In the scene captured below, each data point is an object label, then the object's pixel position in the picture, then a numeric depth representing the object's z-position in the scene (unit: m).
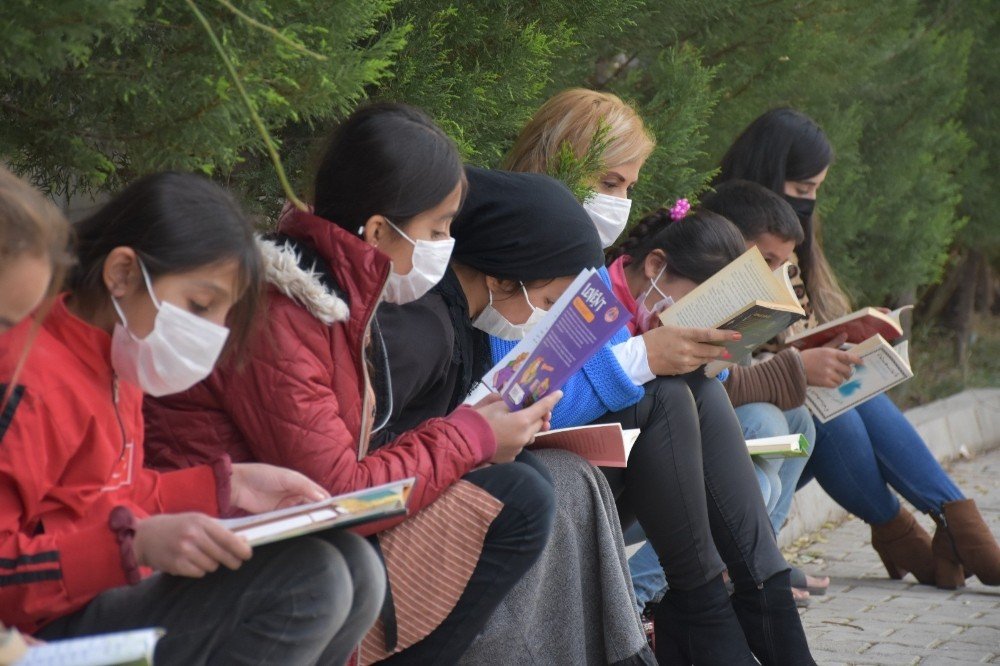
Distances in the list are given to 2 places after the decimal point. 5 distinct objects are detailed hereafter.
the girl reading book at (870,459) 9.58
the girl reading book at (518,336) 6.20
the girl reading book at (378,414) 5.43
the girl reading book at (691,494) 6.87
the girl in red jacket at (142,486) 4.29
